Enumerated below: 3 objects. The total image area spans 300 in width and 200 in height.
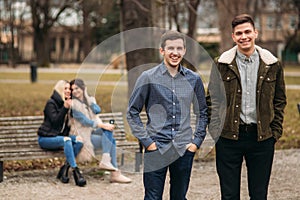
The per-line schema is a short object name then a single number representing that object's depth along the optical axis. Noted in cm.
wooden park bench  799
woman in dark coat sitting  795
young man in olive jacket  496
